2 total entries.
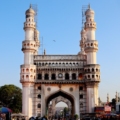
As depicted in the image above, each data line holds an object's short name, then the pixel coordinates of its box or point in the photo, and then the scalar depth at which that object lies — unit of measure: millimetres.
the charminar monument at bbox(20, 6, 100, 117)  64438
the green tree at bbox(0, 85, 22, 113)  78000
